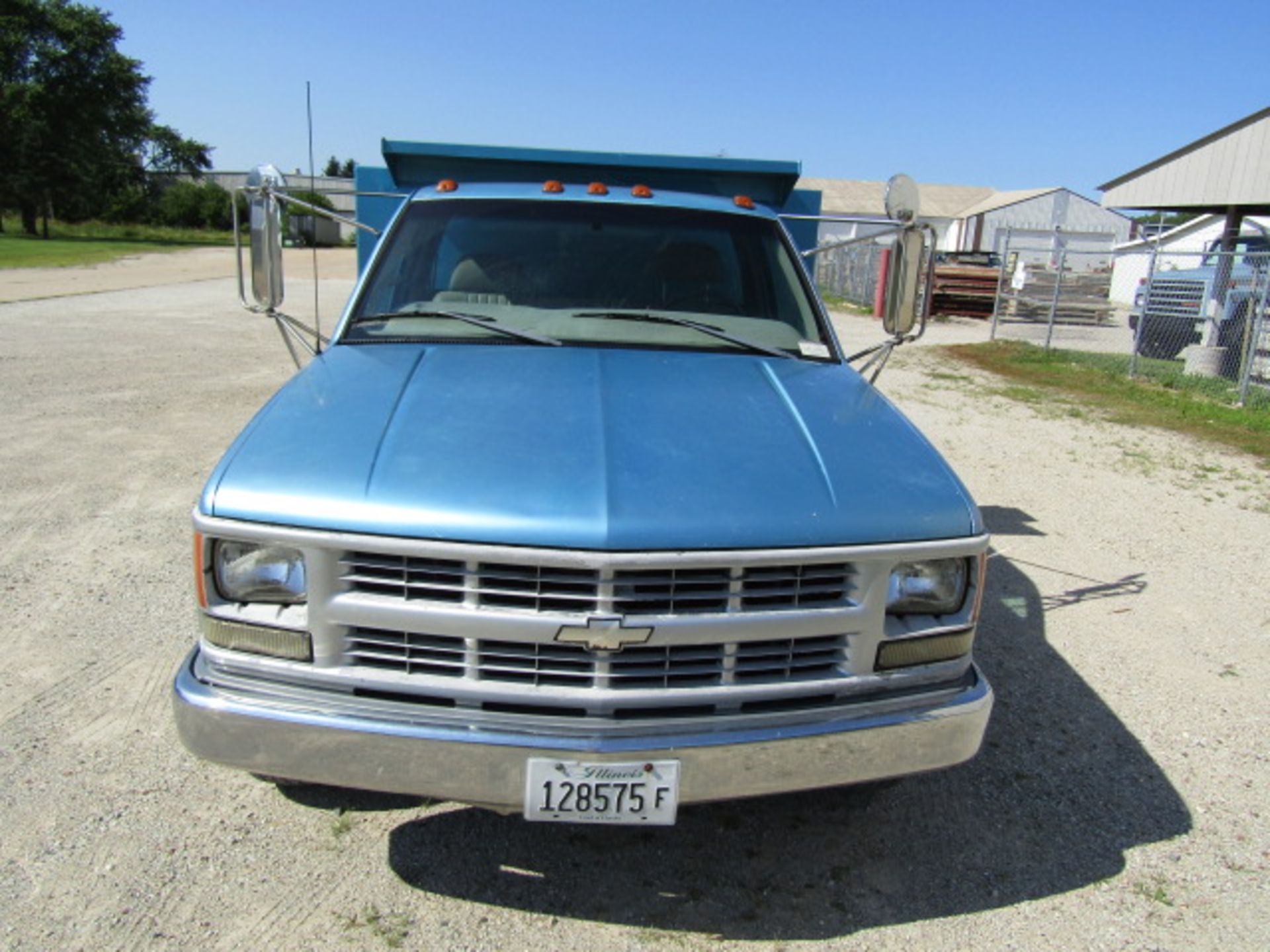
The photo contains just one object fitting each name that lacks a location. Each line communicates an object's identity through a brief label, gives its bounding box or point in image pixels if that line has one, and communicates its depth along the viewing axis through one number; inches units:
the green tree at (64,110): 2022.6
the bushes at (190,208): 2481.5
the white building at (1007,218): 2059.5
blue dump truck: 92.3
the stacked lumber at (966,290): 1015.6
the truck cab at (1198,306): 551.5
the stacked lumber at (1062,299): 984.9
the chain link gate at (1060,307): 860.6
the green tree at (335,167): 2812.7
